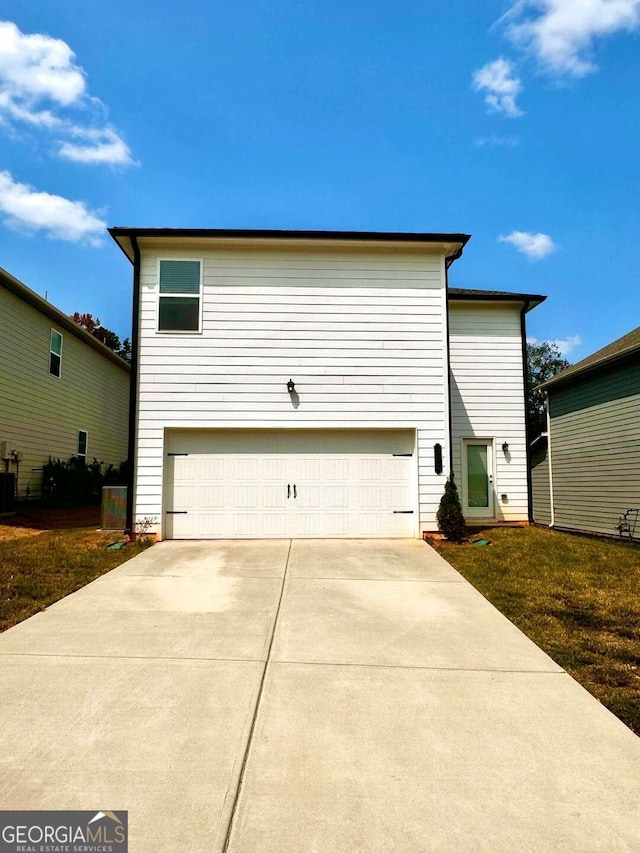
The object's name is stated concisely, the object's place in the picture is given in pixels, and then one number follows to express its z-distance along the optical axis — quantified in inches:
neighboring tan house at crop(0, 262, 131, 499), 453.1
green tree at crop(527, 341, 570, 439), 1433.3
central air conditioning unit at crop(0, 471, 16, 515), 401.1
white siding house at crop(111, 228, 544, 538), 352.5
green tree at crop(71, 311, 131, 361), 1349.7
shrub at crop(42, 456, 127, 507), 510.0
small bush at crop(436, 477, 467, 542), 339.3
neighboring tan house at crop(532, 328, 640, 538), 391.2
